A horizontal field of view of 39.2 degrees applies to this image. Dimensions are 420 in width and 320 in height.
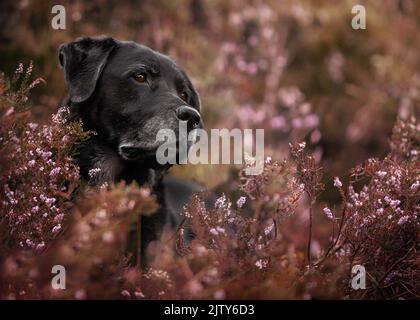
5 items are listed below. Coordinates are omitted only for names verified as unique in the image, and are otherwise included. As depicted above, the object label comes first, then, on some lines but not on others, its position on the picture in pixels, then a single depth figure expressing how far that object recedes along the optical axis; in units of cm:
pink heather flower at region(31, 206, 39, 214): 277
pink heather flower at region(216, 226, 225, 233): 275
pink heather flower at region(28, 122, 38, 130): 315
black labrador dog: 379
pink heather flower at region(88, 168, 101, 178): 305
